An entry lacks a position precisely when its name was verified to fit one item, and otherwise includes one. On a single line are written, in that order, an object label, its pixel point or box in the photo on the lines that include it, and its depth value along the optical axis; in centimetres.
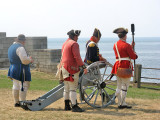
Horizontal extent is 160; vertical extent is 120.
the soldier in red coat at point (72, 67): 1272
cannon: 1307
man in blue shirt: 1349
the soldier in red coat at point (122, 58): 1314
